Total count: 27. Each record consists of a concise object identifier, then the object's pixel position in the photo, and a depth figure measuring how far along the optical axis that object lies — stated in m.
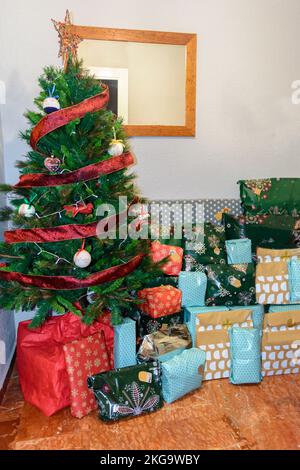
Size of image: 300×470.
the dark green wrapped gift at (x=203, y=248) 2.13
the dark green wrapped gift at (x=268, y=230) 2.21
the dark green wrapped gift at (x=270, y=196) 2.34
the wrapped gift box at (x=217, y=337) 1.99
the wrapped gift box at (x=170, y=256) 2.07
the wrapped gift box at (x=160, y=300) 1.94
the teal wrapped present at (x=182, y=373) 1.80
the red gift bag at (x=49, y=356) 1.72
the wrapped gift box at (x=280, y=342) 2.08
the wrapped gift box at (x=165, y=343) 1.90
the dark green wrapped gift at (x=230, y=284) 2.04
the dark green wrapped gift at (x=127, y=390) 1.68
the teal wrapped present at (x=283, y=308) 2.10
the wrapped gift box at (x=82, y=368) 1.70
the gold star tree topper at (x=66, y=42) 1.74
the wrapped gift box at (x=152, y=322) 1.99
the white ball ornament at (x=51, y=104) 1.57
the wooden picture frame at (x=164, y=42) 2.21
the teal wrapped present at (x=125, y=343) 1.84
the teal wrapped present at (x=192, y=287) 2.01
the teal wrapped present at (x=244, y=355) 1.97
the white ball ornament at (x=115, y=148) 1.69
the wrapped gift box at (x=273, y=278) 2.08
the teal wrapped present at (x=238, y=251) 2.14
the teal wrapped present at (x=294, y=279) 2.10
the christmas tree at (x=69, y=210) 1.60
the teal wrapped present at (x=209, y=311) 1.99
